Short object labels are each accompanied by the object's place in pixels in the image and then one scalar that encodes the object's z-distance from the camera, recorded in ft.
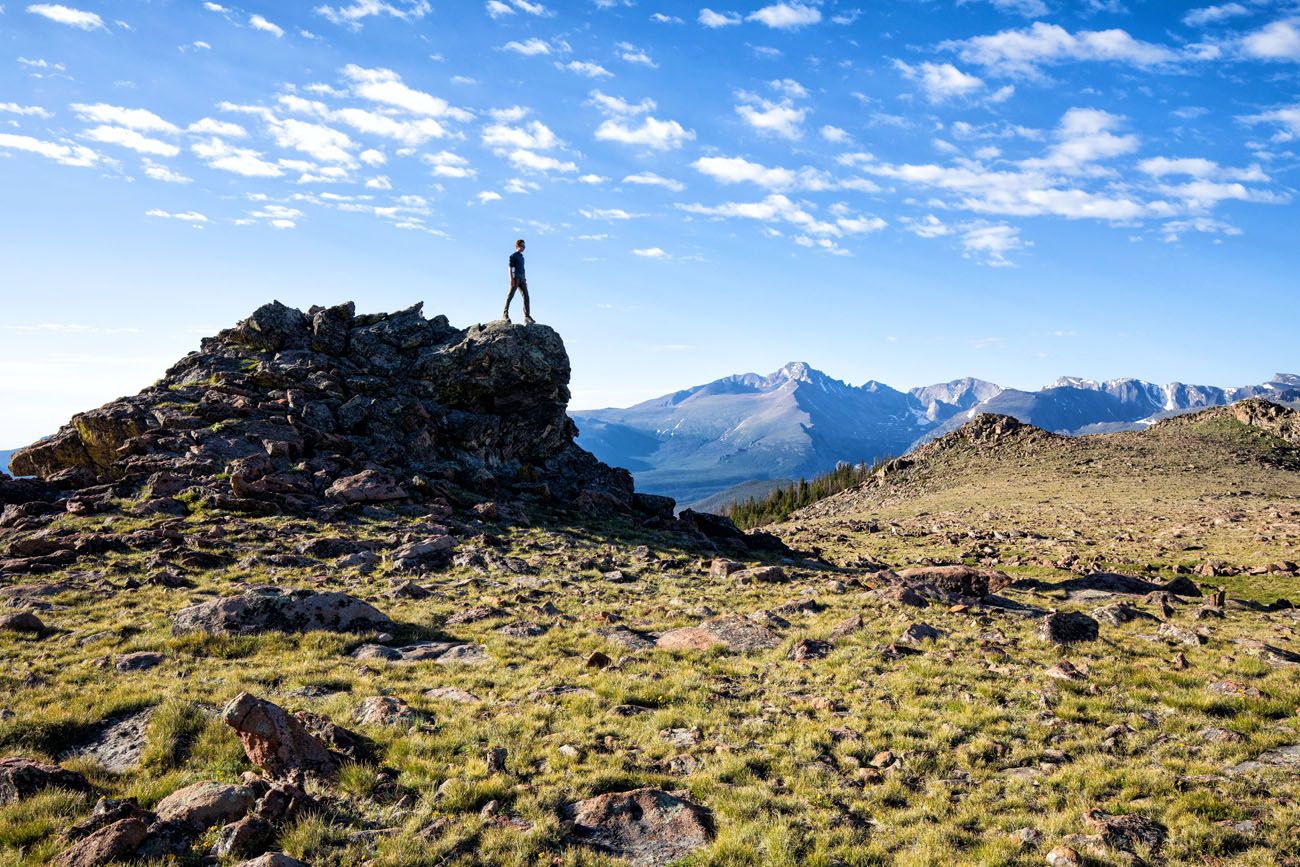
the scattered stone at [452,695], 49.53
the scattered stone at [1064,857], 29.76
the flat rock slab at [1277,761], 37.86
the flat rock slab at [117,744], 38.34
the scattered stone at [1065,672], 53.41
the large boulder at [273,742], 36.09
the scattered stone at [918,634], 63.62
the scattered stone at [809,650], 60.44
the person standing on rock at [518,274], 137.49
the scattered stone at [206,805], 30.91
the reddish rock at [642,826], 32.14
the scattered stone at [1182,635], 62.03
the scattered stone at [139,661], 52.80
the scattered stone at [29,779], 32.27
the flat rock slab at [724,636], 64.59
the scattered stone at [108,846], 27.76
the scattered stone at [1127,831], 31.42
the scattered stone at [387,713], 44.32
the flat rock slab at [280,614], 61.98
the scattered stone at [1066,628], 63.72
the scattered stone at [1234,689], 47.98
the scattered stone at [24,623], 59.93
